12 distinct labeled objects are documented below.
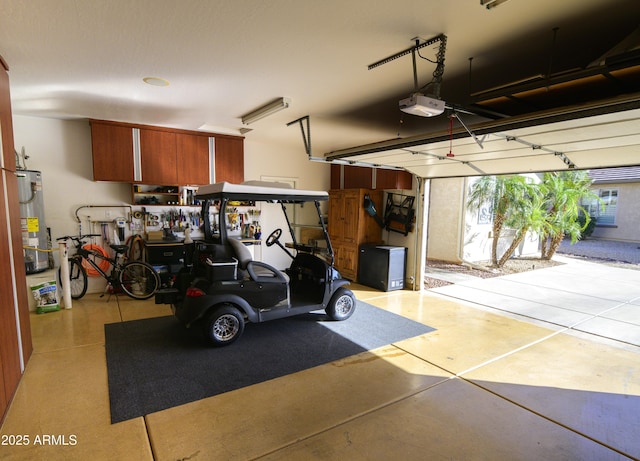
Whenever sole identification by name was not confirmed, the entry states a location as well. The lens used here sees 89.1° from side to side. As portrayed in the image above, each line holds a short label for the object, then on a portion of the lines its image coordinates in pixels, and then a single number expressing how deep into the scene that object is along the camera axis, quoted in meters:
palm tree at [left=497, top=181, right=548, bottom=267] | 8.46
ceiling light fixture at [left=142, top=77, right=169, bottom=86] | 3.53
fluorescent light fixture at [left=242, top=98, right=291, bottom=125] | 4.17
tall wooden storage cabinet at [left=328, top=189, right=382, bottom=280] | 6.97
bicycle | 5.34
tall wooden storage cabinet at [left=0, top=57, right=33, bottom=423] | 2.67
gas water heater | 4.71
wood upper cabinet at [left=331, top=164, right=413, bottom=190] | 6.57
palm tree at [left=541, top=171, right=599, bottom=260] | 8.61
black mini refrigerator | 6.34
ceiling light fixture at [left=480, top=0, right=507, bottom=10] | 1.99
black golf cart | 3.69
